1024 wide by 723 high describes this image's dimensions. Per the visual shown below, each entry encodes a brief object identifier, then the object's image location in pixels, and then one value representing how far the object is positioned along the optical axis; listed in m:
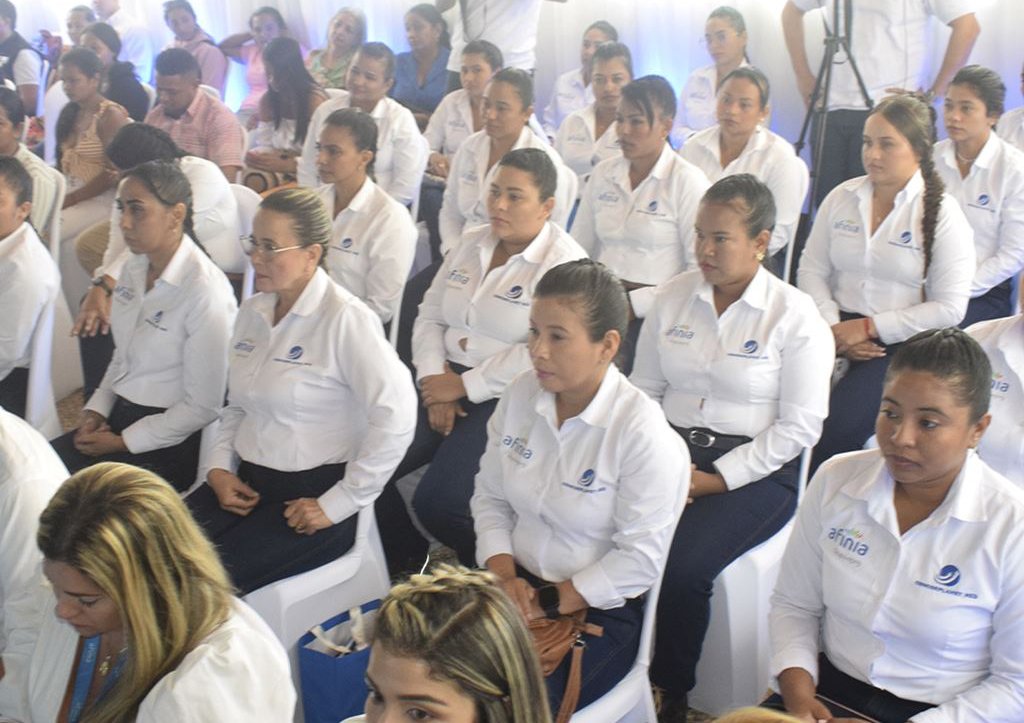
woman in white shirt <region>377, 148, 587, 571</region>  3.06
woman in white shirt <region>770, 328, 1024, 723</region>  1.74
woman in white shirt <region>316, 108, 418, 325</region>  3.49
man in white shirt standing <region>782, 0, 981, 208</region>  4.86
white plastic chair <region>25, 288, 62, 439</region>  3.21
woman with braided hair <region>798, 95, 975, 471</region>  3.17
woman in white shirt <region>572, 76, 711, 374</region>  3.69
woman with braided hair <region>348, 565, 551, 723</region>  1.27
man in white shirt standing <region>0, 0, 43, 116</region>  7.32
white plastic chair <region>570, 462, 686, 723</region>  2.05
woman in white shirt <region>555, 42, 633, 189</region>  5.11
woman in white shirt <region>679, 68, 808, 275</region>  4.05
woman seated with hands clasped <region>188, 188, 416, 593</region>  2.51
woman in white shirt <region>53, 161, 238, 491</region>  2.88
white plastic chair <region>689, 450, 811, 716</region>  2.39
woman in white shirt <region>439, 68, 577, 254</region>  4.29
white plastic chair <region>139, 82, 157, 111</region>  5.79
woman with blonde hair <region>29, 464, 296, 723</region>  1.48
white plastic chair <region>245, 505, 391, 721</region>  2.43
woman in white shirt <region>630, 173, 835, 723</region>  2.42
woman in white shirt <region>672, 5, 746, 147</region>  5.86
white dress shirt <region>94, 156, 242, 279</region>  3.71
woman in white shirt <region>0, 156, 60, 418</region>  3.17
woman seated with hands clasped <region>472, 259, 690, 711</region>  2.11
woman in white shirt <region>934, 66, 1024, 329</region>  3.62
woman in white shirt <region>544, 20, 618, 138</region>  6.33
